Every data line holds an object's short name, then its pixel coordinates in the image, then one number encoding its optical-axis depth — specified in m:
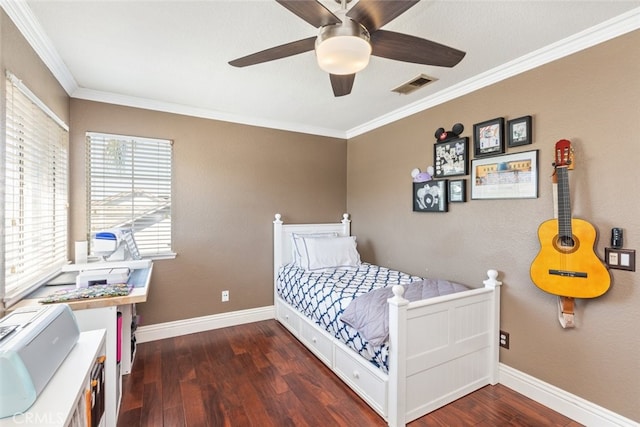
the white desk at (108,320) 1.65
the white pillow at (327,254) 3.25
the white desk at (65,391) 0.87
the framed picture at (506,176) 2.12
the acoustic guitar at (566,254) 1.78
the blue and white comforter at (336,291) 2.07
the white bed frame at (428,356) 1.82
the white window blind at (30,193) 1.60
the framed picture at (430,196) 2.74
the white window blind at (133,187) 2.82
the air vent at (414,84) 2.44
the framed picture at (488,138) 2.29
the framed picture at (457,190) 2.58
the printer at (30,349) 0.89
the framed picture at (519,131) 2.13
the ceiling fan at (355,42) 1.21
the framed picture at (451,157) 2.55
